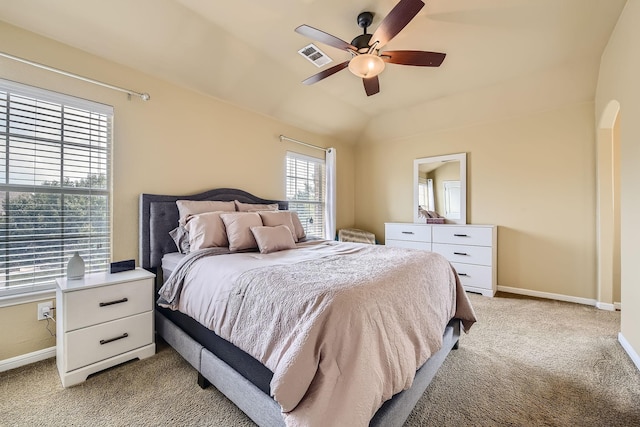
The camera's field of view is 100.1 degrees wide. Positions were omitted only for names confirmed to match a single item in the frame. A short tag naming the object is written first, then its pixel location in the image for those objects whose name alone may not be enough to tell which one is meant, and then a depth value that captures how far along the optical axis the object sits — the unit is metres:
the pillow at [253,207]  3.07
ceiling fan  1.84
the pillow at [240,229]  2.36
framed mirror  4.05
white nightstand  1.73
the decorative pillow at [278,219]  2.79
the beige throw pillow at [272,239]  2.35
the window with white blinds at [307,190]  4.12
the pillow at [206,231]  2.33
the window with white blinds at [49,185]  1.92
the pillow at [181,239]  2.46
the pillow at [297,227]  3.06
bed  0.99
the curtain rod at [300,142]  3.89
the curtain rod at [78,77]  1.92
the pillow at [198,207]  2.60
